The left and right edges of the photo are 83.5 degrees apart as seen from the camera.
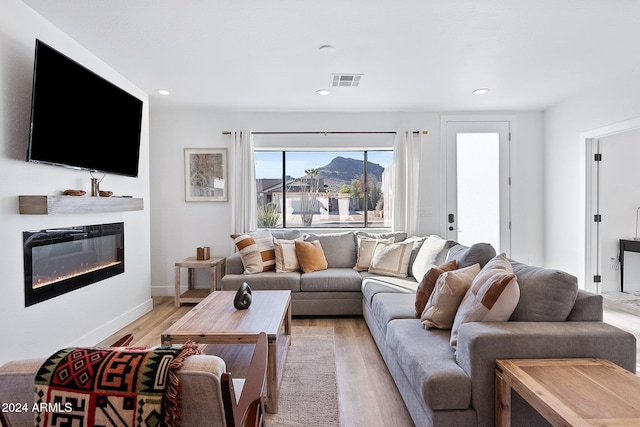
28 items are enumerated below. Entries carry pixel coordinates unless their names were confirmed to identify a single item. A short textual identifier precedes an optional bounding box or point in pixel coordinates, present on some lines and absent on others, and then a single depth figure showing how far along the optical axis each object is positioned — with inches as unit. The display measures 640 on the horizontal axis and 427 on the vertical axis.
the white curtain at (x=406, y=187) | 182.9
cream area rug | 80.1
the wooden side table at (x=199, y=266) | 167.6
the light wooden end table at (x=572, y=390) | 48.6
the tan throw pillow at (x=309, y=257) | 161.3
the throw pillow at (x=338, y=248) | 173.0
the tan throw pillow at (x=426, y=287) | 96.0
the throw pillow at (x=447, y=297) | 84.8
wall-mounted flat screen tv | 91.7
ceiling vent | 137.8
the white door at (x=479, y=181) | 189.9
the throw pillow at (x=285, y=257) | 161.8
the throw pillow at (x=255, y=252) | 158.4
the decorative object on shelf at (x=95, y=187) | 118.6
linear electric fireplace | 96.3
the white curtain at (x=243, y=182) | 182.7
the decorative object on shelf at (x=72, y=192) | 106.3
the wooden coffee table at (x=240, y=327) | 82.4
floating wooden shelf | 91.9
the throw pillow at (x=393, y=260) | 153.0
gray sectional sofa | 64.5
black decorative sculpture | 101.3
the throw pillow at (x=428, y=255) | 137.3
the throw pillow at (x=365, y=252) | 165.3
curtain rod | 184.7
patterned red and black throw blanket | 33.8
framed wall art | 187.8
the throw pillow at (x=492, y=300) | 71.6
